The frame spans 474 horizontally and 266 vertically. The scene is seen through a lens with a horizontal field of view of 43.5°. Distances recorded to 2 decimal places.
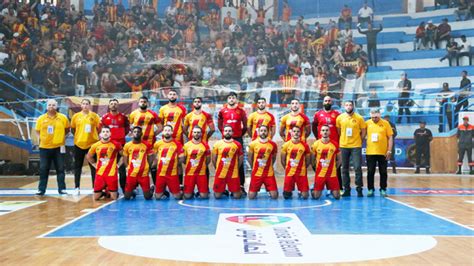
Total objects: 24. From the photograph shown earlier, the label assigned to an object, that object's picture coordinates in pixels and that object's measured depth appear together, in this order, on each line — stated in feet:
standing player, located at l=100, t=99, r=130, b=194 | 32.09
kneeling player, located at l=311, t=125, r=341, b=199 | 30.48
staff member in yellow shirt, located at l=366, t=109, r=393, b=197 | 31.30
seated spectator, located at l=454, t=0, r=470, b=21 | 57.41
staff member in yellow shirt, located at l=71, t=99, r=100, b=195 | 32.86
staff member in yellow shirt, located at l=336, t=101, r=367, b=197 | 31.55
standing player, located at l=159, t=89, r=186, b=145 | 32.42
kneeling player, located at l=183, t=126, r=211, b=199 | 30.22
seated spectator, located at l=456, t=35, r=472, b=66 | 56.65
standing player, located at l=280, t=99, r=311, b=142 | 32.35
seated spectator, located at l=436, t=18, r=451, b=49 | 57.82
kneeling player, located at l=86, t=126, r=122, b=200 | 30.12
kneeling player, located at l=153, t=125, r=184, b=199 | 29.96
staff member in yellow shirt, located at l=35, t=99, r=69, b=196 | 32.76
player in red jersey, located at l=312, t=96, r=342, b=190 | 32.24
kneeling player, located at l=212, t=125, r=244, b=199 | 30.37
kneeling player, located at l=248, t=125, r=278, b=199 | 30.42
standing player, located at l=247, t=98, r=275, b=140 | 32.40
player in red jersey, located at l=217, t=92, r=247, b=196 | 32.09
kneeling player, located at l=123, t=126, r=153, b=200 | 30.04
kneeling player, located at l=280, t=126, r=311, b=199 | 30.42
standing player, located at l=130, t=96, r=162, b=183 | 32.04
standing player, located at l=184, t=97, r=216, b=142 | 32.04
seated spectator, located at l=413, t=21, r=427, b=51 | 58.89
